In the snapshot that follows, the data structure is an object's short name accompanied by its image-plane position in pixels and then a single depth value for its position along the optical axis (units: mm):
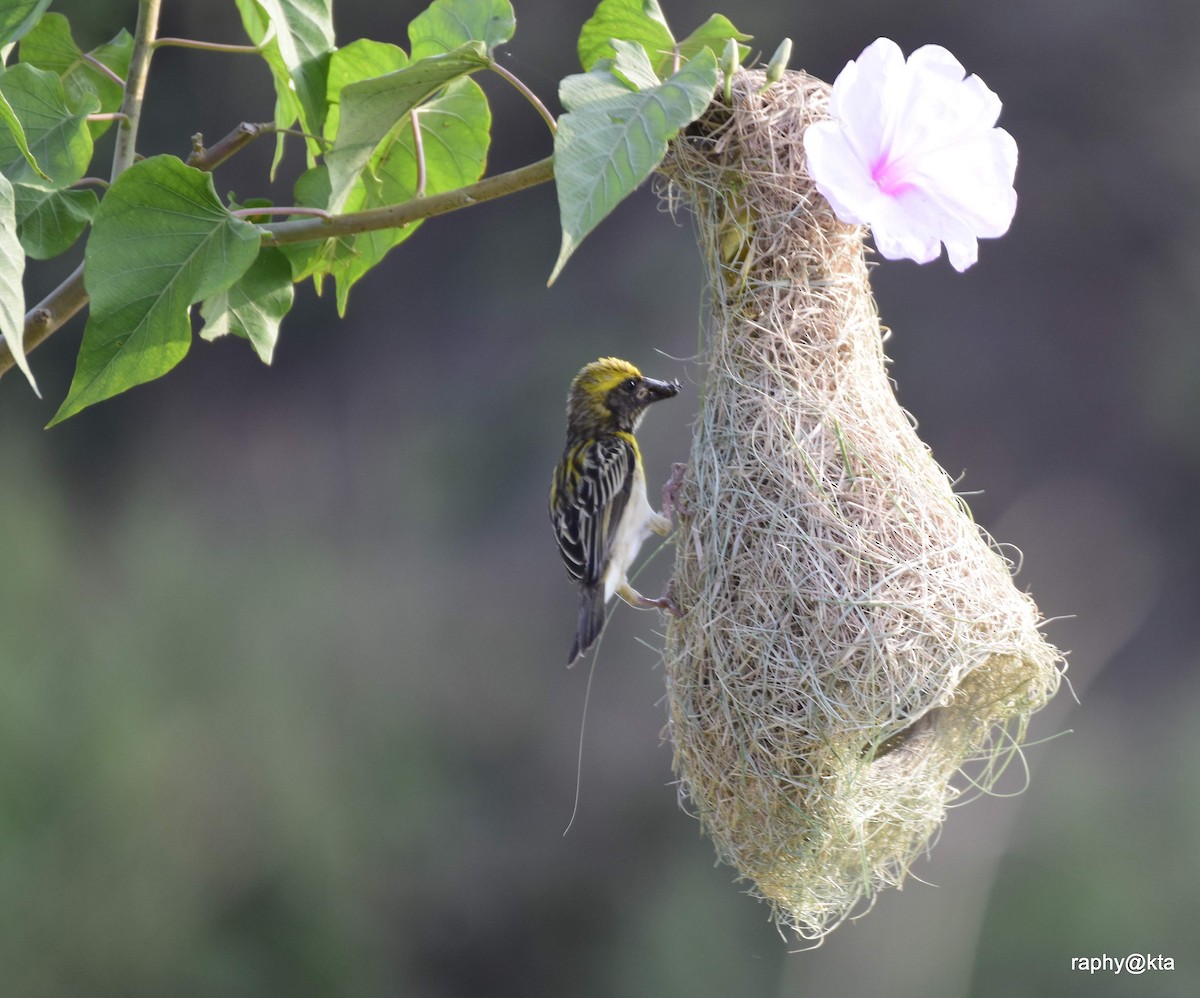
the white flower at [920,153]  7153
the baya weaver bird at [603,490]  7365
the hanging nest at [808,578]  7215
